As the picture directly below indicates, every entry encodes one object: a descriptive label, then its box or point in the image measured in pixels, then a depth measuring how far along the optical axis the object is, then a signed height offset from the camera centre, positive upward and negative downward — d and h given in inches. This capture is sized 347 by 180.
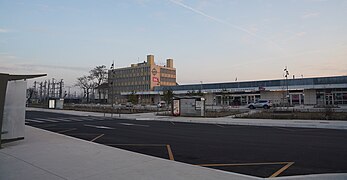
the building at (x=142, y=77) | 4439.0 +425.0
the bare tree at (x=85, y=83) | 3277.3 +226.1
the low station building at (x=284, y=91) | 1911.9 +77.1
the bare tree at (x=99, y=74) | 3181.6 +332.1
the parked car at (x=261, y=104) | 1604.8 -27.4
